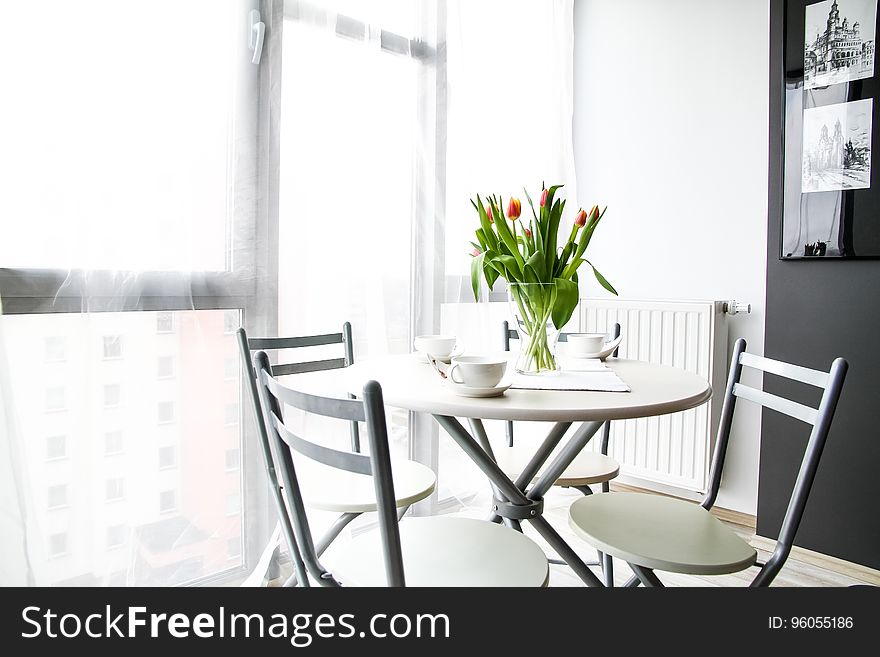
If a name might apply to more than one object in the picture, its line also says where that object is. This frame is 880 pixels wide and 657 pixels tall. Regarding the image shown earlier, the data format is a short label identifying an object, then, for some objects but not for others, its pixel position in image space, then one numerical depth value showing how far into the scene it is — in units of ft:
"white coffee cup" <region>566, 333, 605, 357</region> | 6.63
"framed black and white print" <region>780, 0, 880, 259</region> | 7.87
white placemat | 5.01
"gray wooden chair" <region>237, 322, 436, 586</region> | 5.09
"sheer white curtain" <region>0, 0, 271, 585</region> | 5.46
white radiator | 9.48
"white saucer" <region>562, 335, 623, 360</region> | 6.60
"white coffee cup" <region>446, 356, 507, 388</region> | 4.50
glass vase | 5.55
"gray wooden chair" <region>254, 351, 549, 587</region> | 3.52
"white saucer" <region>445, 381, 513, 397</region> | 4.56
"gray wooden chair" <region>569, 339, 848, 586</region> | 4.63
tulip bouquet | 5.51
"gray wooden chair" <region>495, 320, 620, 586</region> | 6.32
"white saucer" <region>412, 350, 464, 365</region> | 5.81
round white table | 4.23
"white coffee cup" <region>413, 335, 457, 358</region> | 5.81
